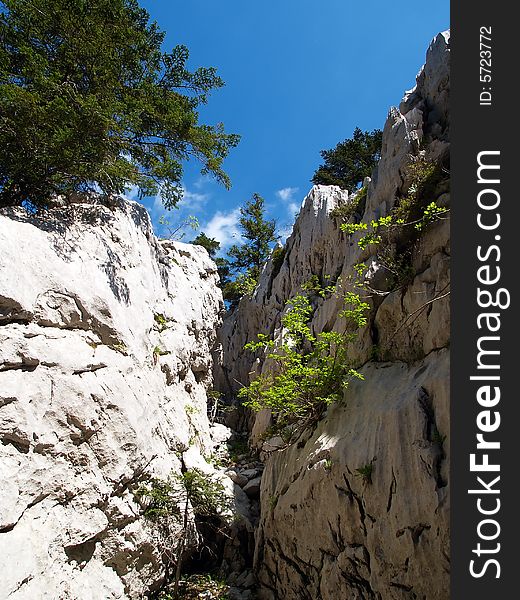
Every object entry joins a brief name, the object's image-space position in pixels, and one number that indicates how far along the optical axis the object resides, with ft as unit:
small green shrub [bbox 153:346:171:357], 40.96
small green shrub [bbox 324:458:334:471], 29.60
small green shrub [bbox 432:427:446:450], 23.03
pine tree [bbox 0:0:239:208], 31.01
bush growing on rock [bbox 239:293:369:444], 32.83
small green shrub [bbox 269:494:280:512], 35.76
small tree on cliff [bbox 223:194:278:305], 103.45
